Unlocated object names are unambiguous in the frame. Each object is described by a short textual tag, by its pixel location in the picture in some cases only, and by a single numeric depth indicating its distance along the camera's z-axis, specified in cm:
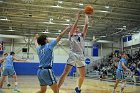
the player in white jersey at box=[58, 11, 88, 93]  665
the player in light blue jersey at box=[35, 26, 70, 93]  513
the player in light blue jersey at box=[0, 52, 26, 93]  1174
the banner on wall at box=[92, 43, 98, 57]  4338
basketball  615
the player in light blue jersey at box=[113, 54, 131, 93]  1138
